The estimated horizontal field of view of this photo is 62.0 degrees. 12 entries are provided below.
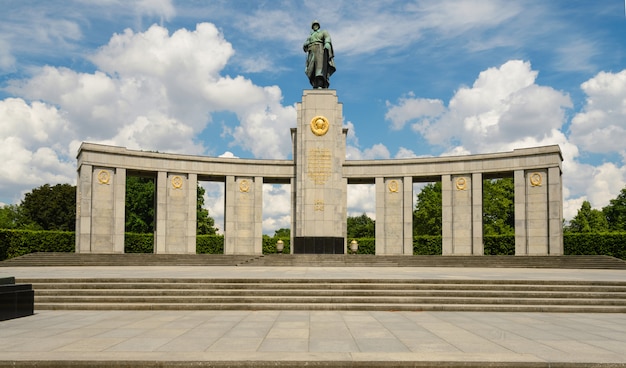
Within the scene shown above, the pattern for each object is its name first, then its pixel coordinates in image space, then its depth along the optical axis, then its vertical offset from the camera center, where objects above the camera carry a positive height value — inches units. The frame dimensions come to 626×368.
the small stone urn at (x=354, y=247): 1514.5 -87.4
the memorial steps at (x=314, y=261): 1231.5 -106.1
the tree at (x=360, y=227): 4350.4 -90.6
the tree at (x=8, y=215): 3517.7 +1.3
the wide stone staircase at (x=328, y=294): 584.1 -92.3
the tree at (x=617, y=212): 2910.9 +36.8
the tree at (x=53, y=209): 2546.8 +31.6
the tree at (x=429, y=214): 2608.3 +17.5
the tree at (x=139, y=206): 2260.1 +43.3
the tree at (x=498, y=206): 2561.5 +59.0
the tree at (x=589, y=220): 3004.4 -9.8
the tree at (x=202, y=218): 2568.9 -8.8
